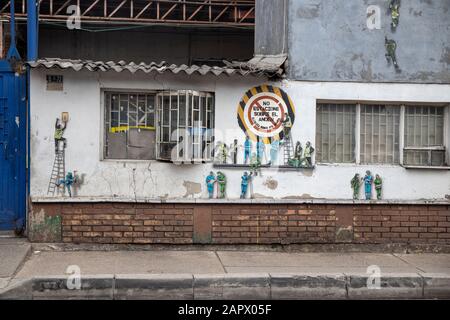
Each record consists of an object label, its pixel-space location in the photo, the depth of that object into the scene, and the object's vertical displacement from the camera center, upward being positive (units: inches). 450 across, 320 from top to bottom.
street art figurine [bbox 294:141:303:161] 356.2 +5.1
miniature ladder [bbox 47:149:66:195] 339.6 -7.6
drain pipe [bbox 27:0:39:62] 334.6 +73.4
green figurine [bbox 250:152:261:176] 353.7 -2.9
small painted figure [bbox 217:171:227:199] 351.6 -14.5
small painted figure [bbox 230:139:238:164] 353.1 +6.1
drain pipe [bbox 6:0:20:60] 348.5 +67.0
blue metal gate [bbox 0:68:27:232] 349.1 +14.2
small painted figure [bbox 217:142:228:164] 352.5 +5.4
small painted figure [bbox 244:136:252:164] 354.0 +4.9
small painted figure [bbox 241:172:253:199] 353.1 -13.8
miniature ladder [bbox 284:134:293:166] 355.9 +6.3
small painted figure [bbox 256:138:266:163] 354.9 +6.8
